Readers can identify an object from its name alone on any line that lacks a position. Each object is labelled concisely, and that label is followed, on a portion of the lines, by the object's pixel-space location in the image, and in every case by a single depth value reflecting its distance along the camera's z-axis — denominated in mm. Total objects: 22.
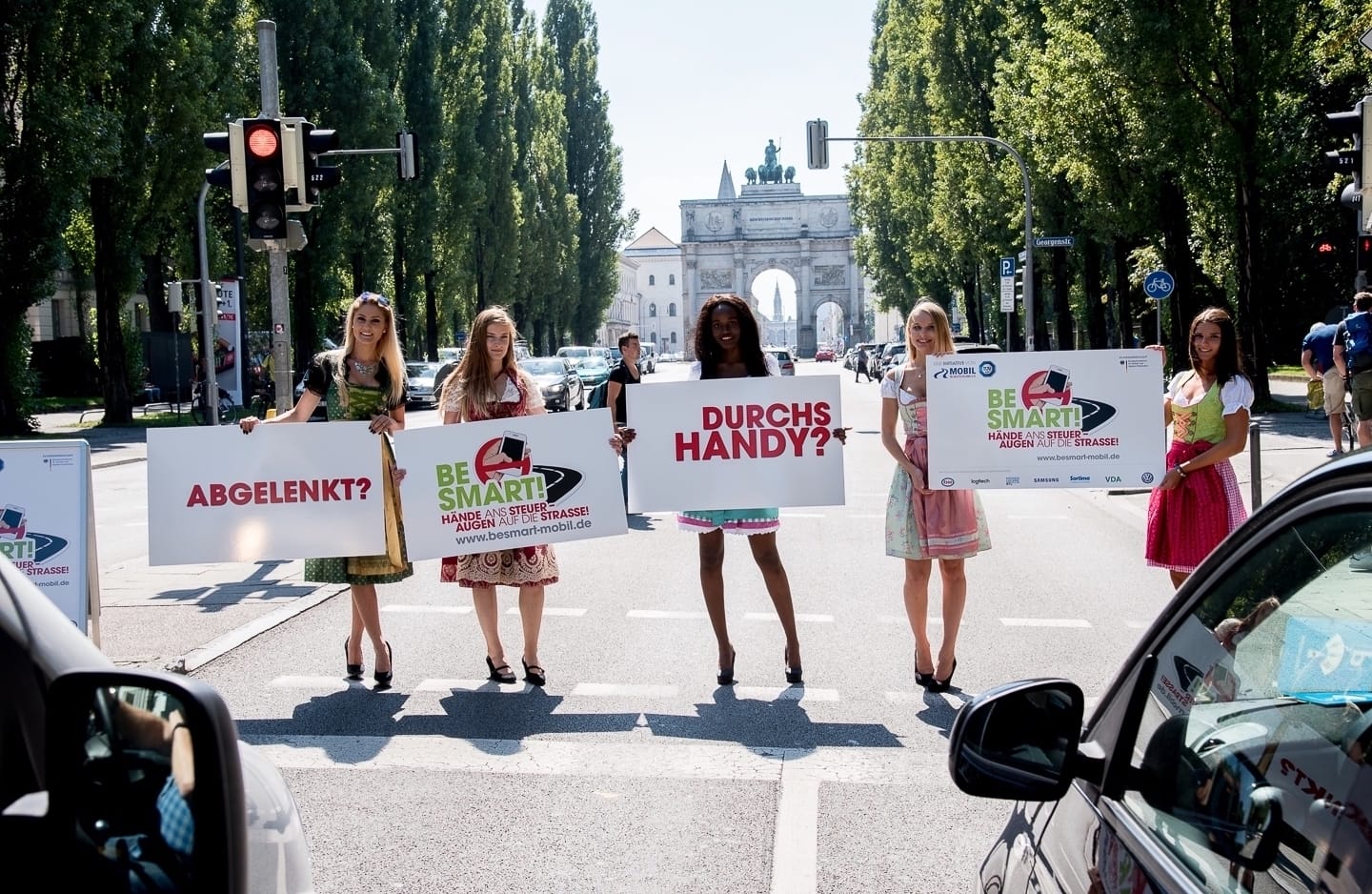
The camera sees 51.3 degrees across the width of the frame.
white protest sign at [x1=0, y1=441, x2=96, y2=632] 5504
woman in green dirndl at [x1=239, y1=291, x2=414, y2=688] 7035
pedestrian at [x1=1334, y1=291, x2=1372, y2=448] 15516
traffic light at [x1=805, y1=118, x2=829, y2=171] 32406
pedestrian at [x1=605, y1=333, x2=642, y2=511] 8438
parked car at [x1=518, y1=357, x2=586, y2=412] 35750
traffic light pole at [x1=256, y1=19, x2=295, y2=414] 12102
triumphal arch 143875
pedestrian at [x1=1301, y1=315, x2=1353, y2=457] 17469
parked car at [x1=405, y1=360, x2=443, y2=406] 42438
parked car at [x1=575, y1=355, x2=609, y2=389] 48281
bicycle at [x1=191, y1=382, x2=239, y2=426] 32984
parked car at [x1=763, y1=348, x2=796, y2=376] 43800
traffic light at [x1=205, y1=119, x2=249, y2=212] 11516
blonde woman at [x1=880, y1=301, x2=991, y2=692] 6852
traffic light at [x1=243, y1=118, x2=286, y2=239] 11562
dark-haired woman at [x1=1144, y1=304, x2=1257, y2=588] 6816
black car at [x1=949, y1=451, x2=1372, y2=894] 1835
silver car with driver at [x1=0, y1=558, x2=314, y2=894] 1519
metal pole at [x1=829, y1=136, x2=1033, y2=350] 31953
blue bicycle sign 25312
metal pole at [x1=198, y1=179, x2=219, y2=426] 25852
